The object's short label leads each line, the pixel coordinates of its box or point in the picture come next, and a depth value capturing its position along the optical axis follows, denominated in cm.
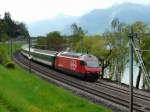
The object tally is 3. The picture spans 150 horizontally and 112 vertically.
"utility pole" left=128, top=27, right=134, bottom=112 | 1707
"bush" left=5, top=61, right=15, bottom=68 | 3993
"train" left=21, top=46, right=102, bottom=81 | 3244
